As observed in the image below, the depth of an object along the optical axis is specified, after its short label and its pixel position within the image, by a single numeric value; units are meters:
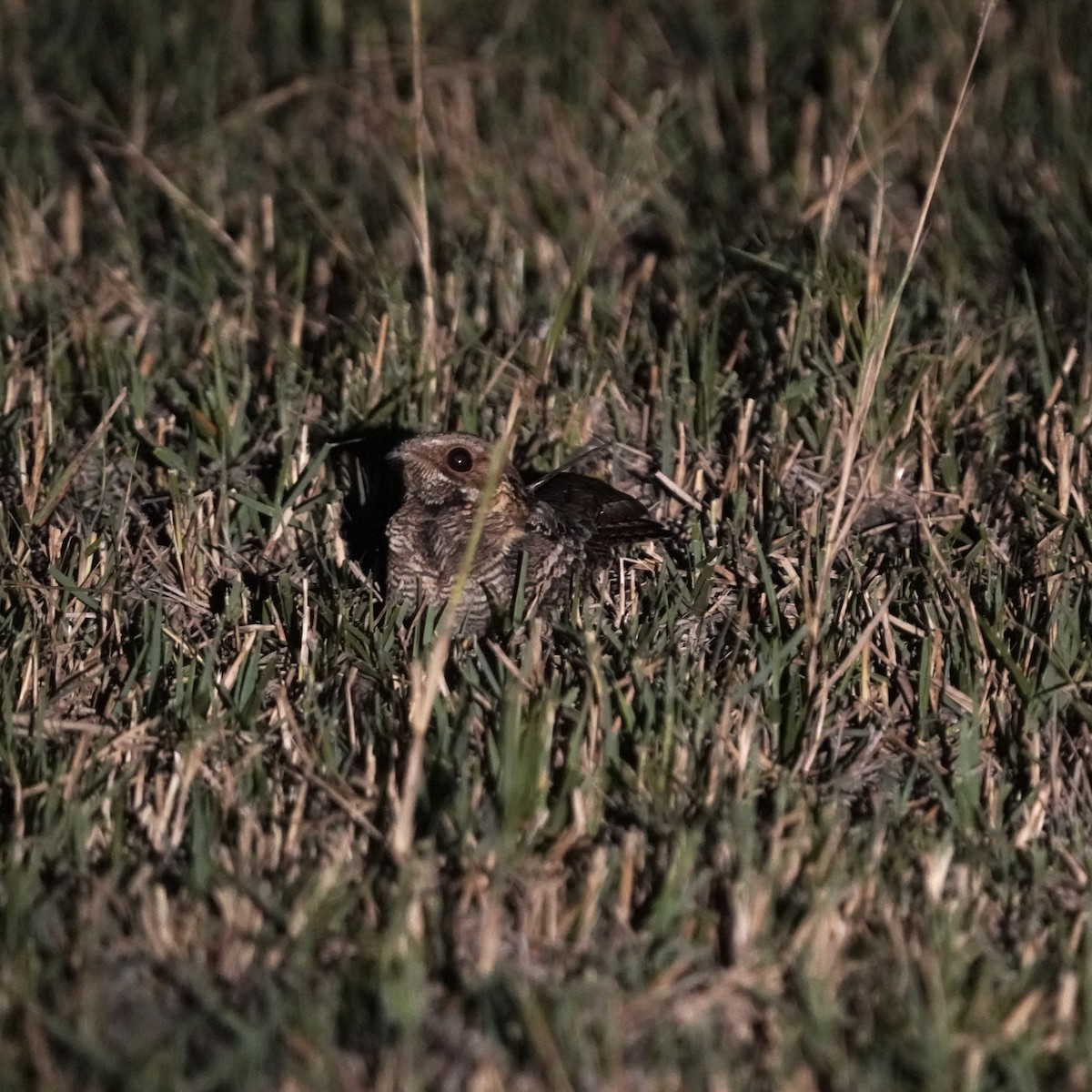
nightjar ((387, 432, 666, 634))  8.78
